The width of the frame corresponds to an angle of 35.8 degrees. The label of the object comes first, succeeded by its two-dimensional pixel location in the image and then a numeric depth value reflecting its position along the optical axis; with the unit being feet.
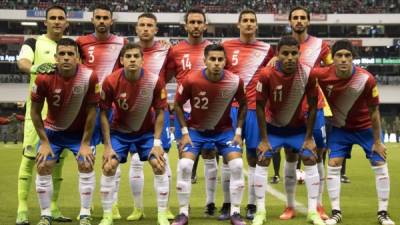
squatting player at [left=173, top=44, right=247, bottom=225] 21.94
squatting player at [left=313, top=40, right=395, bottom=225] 22.50
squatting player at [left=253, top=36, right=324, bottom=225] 22.15
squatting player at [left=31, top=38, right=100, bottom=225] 21.08
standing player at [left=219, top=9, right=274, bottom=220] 24.04
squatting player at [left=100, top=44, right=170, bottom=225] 21.44
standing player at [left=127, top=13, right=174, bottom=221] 24.04
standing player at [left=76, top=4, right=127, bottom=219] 24.39
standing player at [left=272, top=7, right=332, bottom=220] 24.00
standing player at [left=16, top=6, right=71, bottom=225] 22.61
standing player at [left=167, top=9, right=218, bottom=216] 24.67
